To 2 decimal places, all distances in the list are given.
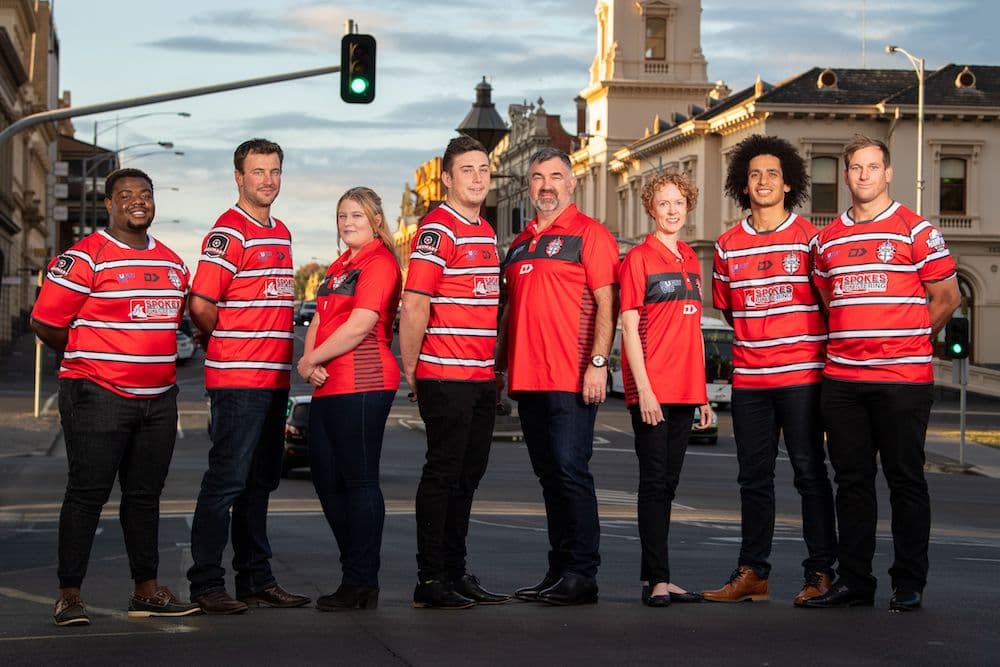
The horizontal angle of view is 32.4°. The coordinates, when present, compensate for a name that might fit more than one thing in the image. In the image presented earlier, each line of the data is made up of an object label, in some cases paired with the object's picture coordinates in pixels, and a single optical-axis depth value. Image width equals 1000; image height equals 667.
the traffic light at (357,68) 22.44
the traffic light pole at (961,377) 31.23
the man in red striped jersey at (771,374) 8.74
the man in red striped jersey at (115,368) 8.01
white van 45.44
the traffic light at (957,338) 31.08
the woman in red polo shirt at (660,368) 8.59
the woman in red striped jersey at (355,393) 8.35
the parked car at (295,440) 23.78
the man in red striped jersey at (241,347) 8.30
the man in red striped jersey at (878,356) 8.48
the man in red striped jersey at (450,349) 8.41
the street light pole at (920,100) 46.06
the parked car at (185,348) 64.24
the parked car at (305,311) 88.35
